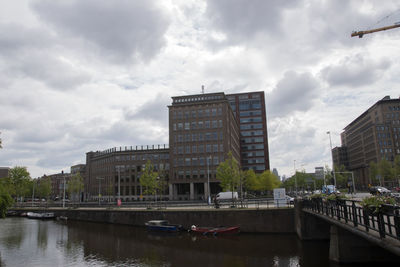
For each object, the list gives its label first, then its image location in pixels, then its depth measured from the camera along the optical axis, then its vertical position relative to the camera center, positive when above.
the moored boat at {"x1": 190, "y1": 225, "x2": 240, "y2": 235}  41.25 -6.91
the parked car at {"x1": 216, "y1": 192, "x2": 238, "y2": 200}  68.38 -3.48
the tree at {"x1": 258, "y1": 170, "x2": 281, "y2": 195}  103.94 -1.19
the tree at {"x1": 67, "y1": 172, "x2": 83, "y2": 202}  111.65 +0.18
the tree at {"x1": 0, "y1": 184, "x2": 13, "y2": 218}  31.03 -1.42
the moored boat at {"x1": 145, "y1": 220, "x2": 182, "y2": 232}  46.22 -6.87
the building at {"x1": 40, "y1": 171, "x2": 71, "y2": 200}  179.14 +3.86
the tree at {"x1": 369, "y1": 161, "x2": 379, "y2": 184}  116.24 +1.66
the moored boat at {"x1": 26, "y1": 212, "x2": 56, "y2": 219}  76.56 -7.57
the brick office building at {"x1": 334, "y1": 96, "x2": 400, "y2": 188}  137.75 +18.81
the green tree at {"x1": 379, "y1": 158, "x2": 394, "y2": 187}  106.33 +1.72
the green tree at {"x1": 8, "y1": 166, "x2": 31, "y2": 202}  99.00 +3.43
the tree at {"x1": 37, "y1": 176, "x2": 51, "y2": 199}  130.49 -1.06
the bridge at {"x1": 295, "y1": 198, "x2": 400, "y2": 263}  14.33 -4.71
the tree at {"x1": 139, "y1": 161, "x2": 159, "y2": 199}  66.00 +0.52
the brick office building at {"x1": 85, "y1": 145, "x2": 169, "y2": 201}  113.62 +5.88
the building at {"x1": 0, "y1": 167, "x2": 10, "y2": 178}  180.52 +9.56
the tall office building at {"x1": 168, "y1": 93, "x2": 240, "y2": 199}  94.75 +12.21
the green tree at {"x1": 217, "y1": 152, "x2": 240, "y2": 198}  57.97 +0.85
